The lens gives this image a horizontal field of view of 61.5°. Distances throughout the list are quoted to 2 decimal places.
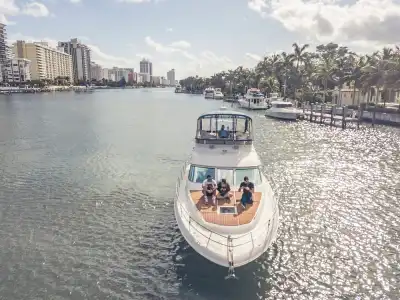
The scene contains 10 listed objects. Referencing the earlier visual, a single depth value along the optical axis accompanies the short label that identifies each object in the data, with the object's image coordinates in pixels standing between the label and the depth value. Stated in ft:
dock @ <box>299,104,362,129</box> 216.60
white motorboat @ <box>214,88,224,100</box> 538.39
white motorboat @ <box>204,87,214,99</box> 563.48
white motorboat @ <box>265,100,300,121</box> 258.37
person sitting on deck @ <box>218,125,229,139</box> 83.96
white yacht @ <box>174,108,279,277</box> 49.96
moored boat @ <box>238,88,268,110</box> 342.64
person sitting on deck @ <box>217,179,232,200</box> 62.03
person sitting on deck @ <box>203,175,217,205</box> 60.97
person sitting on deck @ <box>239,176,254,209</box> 60.08
